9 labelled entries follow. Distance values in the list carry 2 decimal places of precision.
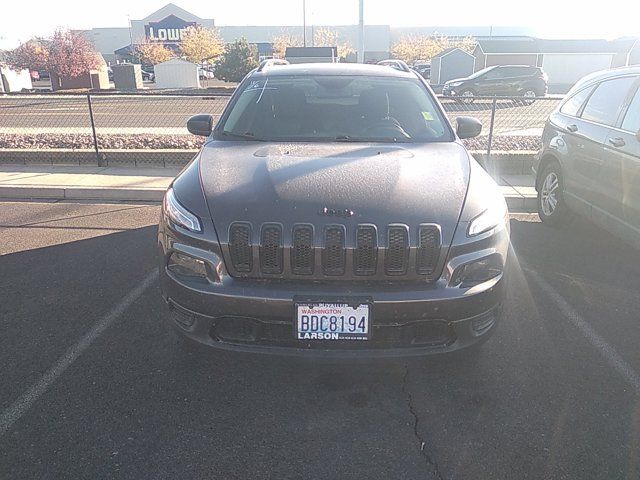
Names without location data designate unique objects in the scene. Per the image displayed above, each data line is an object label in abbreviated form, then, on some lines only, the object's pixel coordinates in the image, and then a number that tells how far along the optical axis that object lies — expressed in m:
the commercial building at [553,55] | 47.28
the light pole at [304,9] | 50.66
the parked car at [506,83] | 23.69
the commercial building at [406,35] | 47.39
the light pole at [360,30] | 20.12
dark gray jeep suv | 2.57
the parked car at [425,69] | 47.39
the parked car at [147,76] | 48.81
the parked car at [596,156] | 4.34
